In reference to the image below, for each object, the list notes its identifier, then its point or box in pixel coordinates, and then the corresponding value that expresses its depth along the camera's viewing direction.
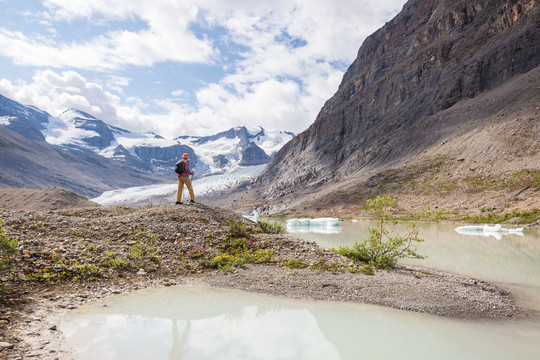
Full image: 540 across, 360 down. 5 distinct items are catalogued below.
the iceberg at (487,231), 41.48
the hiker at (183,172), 21.47
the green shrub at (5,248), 10.03
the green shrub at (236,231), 19.38
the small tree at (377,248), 17.77
